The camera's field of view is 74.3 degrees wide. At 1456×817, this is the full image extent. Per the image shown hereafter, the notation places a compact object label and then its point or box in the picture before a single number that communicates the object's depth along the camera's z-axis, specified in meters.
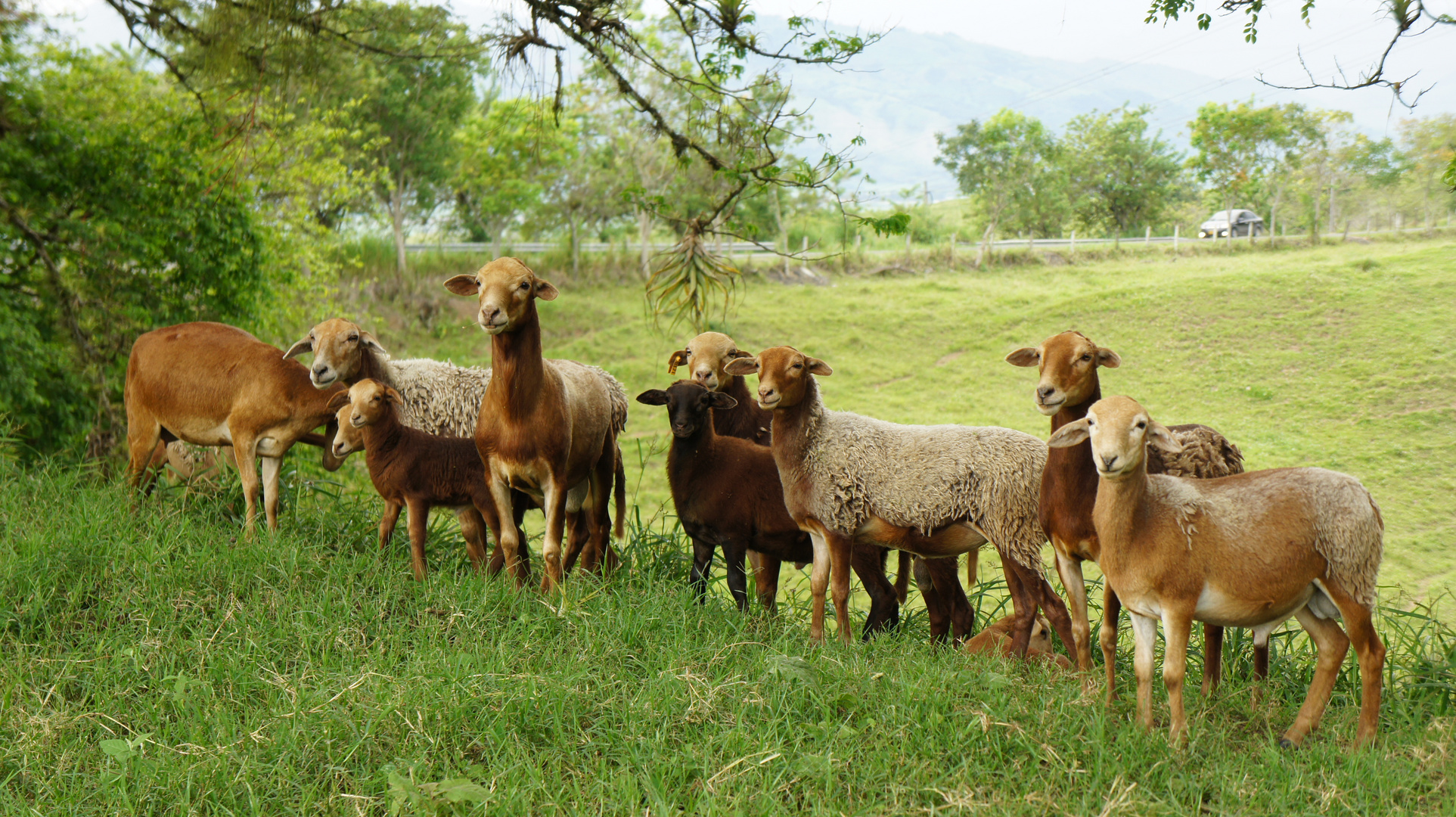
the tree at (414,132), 25.05
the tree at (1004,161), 32.31
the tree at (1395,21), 5.45
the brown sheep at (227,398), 6.19
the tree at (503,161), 27.53
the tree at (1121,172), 31.14
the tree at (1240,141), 26.09
